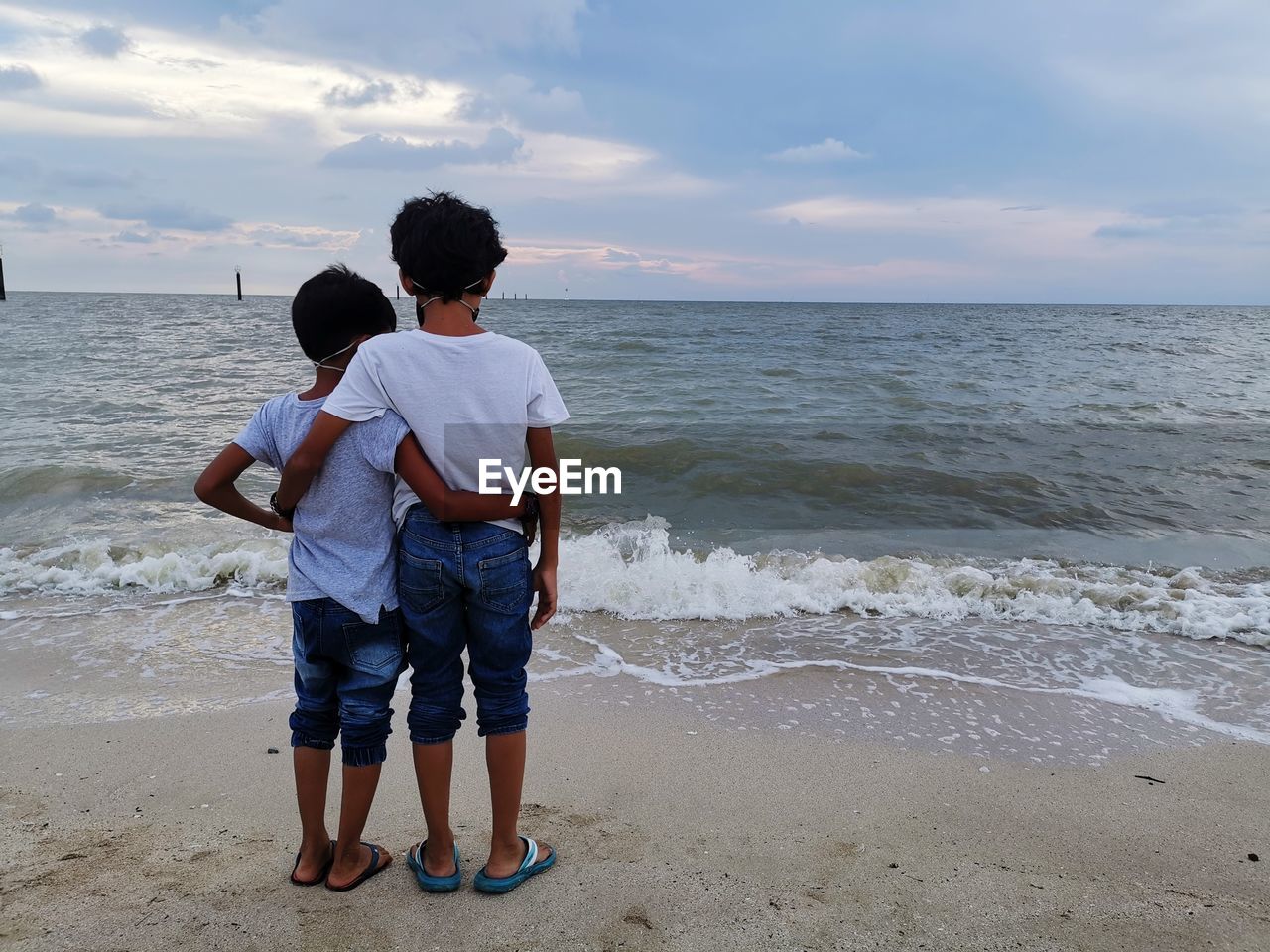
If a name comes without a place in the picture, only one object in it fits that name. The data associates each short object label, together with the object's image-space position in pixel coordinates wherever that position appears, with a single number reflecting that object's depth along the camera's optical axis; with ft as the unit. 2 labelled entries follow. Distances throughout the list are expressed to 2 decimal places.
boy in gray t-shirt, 6.43
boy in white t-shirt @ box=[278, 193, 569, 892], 6.26
